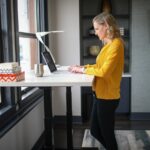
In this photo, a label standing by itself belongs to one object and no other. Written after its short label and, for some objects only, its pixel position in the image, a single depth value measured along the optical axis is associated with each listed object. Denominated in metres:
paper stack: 2.15
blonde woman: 2.40
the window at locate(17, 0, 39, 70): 3.56
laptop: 2.71
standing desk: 2.11
